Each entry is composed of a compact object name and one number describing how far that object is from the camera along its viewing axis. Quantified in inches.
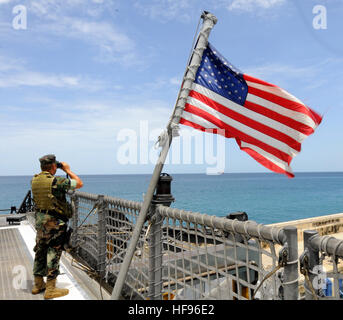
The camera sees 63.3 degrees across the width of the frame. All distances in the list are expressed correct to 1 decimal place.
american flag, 114.0
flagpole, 106.2
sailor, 157.2
